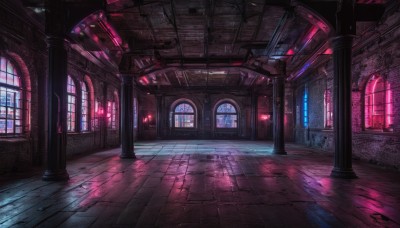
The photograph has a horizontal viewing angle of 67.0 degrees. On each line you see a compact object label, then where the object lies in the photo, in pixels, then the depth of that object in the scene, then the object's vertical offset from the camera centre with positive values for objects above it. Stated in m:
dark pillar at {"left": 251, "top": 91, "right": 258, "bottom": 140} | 22.55 +0.39
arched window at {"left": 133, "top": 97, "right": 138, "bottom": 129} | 21.94 +0.53
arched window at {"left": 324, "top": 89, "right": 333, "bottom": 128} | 13.22 +0.47
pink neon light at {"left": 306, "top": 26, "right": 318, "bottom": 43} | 8.18 +2.45
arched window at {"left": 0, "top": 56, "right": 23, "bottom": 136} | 7.42 +0.51
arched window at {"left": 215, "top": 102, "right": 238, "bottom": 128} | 23.61 +0.25
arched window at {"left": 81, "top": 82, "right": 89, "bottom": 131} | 12.34 +0.55
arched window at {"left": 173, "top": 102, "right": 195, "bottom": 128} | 23.61 +0.36
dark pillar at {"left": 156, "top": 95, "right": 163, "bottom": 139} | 22.84 +0.23
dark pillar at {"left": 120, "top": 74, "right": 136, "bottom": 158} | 10.57 +0.14
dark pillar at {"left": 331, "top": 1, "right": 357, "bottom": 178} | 6.59 +0.67
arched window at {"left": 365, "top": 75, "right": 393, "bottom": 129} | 8.48 +0.49
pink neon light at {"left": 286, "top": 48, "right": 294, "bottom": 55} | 10.39 +2.40
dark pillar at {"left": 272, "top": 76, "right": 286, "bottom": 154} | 12.05 +0.29
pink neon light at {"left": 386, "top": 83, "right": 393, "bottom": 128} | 8.33 +0.39
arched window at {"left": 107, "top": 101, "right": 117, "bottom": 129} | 15.44 +0.28
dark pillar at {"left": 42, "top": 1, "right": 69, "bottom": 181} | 6.21 +0.55
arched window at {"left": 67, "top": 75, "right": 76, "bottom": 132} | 11.23 +0.60
